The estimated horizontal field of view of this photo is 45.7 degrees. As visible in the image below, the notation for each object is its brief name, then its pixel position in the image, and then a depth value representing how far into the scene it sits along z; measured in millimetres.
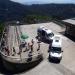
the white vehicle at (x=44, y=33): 13599
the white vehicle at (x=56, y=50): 11179
